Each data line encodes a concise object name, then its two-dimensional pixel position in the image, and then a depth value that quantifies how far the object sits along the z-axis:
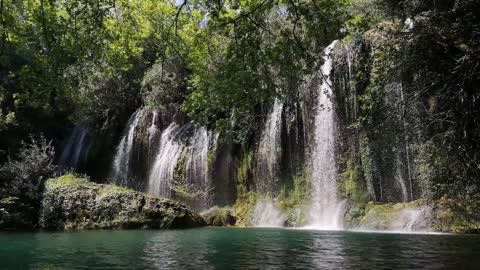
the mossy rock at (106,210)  17.25
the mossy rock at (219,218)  19.73
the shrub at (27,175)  18.33
